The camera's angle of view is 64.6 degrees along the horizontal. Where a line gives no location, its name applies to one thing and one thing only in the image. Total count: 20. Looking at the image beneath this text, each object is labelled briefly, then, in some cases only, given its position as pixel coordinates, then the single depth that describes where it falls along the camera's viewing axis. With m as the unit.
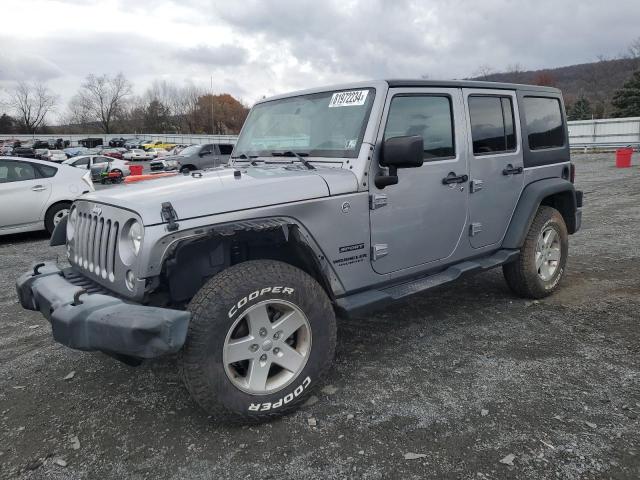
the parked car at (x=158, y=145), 54.84
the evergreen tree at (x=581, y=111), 52.41
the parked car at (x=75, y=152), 39.53
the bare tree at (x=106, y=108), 95.88
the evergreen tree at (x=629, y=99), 42.62
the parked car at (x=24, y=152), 34.93
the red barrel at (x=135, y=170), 25.09
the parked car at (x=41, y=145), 53.78
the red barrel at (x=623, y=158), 18.52
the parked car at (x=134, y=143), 56.20
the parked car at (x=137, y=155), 43.56
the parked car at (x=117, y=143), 62.81
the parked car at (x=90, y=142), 69.81
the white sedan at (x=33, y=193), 8.29
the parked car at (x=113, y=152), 41.48
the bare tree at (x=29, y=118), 90.72
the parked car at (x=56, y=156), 34.59
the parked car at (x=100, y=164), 22.50
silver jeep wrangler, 2.62
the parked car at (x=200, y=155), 20.40
